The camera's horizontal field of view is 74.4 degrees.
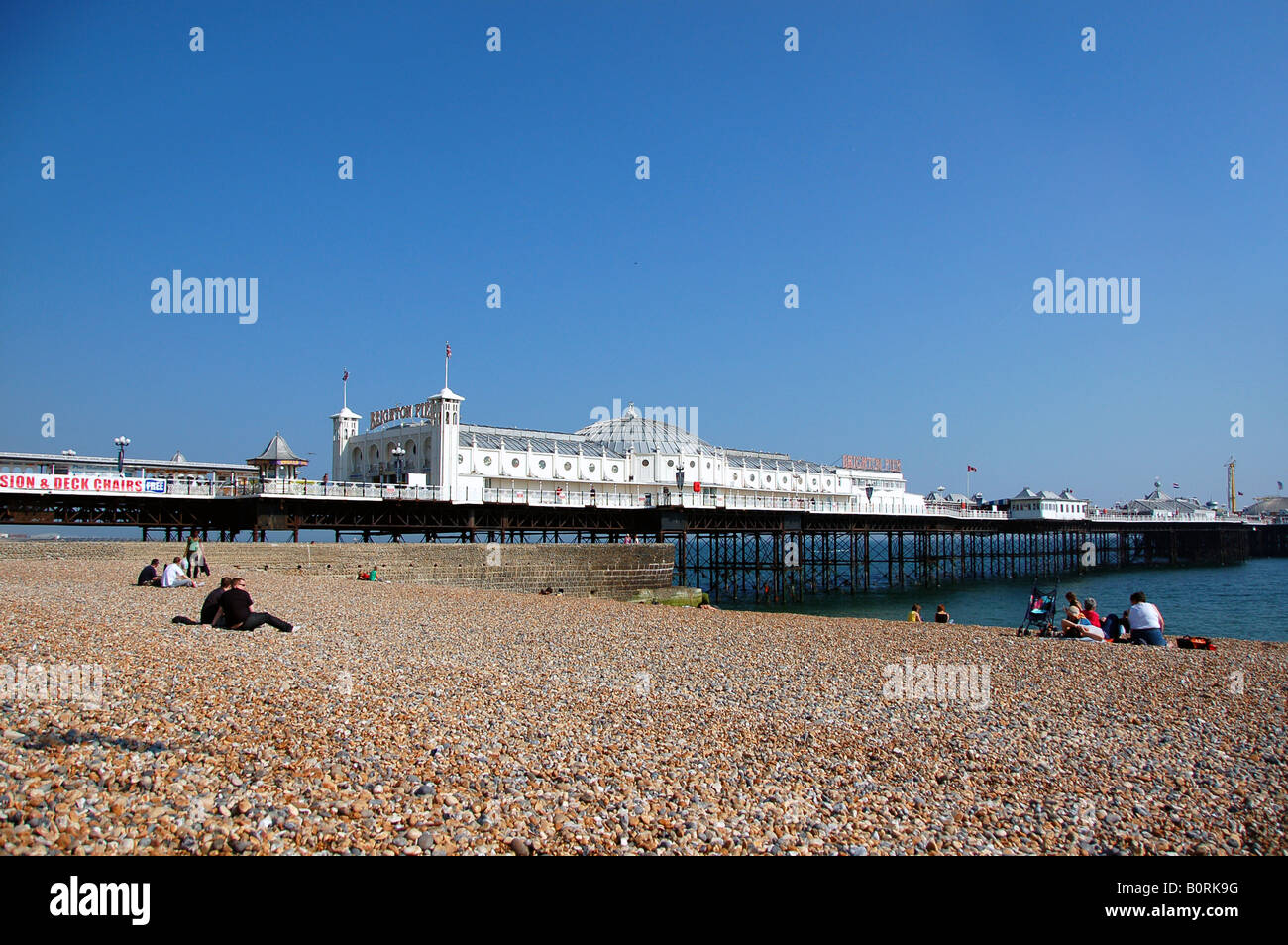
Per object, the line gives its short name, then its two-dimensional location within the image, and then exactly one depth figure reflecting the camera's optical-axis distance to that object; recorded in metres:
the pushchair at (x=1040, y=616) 17.05
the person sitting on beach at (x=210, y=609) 12.98
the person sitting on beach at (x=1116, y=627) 15.98
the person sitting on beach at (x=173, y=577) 18.52
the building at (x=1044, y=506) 75.69
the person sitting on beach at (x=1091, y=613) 16.09
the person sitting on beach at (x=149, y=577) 18.66
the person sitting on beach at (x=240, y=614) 12.65
